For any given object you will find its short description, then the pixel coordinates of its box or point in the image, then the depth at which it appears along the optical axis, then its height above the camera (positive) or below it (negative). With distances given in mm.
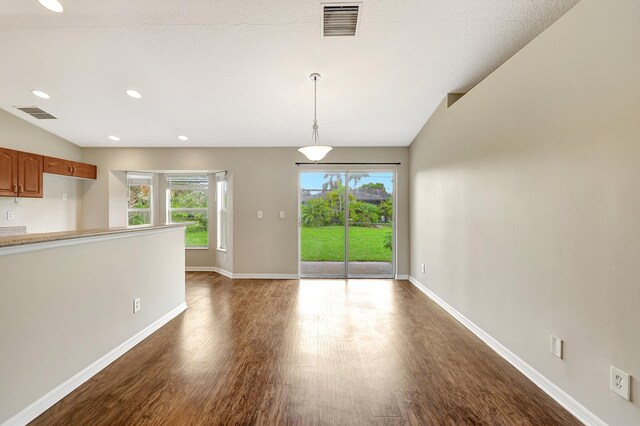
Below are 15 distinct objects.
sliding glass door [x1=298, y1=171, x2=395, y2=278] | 5500 -114
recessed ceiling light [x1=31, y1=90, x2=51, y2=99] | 3693 +1512
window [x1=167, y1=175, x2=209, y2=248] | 6156 +197
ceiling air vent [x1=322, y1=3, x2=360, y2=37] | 2414 +1654
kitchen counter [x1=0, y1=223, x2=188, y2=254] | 1714 -151
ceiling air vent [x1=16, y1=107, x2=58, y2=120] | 4164 +1447
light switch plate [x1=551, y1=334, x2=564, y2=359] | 1964 -892
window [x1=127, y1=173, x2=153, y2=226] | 5848 +296
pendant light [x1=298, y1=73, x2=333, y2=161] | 3251 +693
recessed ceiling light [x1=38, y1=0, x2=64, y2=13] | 2340 +1668
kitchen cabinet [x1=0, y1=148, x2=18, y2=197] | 3955 +562
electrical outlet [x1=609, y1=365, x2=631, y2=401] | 1527 -896
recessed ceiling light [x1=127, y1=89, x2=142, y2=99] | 3686 +1508
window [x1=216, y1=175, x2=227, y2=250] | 5855 +48
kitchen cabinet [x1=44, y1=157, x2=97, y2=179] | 4586 +760
